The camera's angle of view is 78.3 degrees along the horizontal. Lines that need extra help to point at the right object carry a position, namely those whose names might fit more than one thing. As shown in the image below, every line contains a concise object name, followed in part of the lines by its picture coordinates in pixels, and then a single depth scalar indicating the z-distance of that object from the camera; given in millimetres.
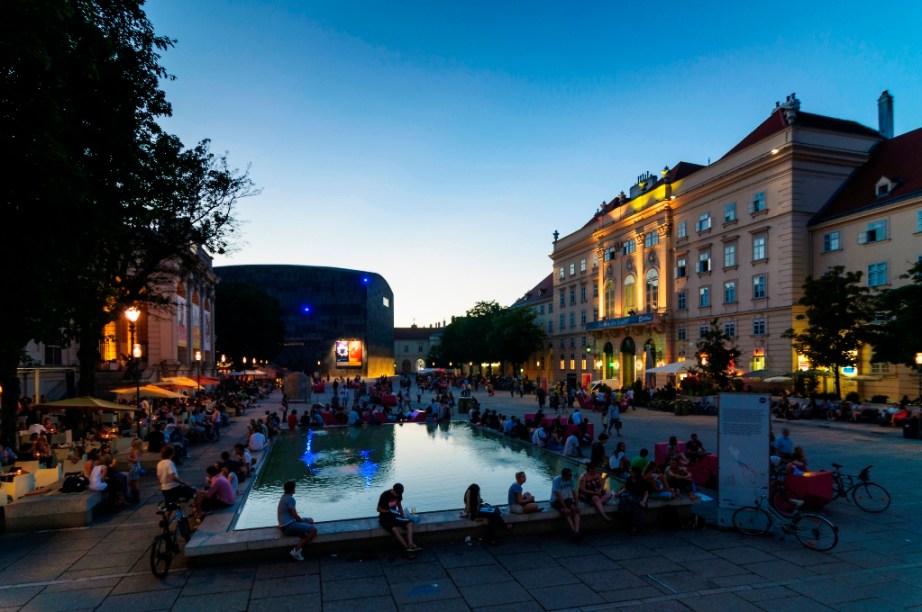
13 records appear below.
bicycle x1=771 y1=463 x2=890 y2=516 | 11094
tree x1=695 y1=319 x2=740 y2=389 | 33125
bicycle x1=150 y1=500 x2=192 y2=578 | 8281
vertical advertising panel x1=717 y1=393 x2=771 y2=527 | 10266
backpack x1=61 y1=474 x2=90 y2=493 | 11703
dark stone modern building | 103062
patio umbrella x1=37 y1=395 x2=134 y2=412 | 17609
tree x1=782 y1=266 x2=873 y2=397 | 29109
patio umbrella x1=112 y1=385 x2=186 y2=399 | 22588
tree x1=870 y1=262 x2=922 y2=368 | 23766
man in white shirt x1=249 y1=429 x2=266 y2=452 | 18781
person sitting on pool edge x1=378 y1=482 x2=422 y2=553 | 9273
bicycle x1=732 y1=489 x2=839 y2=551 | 9382
